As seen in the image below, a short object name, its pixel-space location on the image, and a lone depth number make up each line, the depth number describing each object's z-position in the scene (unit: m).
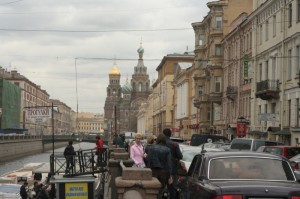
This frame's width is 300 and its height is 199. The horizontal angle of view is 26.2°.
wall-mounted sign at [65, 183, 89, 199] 12.11
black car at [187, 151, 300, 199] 8.54
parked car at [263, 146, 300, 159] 22.90
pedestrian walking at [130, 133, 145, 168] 16.55
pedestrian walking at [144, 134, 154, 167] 16.20
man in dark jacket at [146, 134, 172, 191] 13.05
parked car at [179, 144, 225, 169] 18.09
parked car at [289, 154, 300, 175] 17.77
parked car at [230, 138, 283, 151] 28.79
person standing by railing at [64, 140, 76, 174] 25.78
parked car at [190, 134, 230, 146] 43.84
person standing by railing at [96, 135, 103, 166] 27.70
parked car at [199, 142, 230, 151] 31.25
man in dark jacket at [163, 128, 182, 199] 13.83
